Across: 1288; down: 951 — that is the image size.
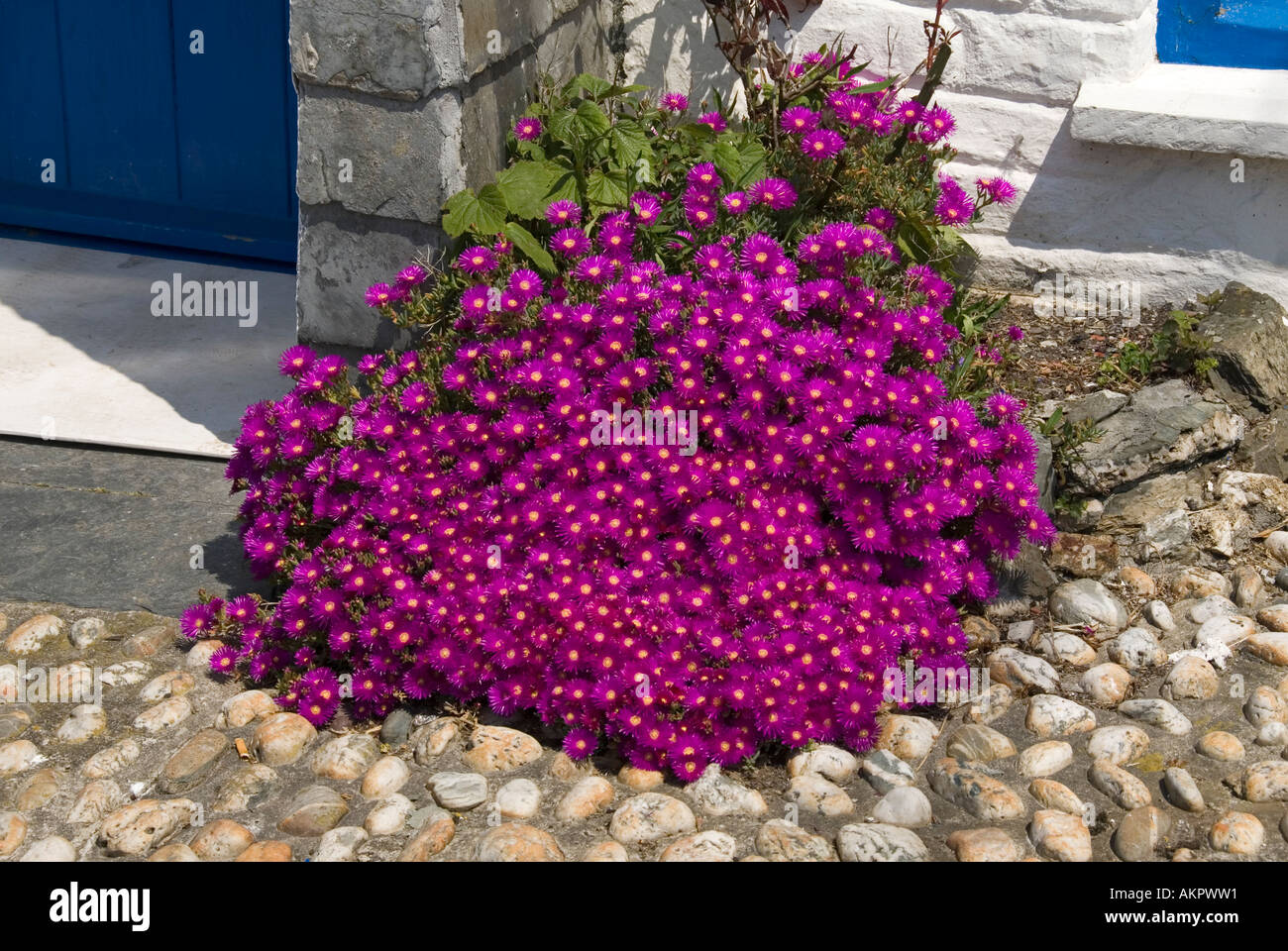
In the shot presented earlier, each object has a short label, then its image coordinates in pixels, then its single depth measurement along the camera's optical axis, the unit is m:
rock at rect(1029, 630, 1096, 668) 3.18
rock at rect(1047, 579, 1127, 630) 3.29
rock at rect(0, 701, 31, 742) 2.96
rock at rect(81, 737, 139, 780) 2.84
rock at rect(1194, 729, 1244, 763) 2.84
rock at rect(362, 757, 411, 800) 2.76
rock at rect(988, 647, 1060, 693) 3.09
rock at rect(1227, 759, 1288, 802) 2.70
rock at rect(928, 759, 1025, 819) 2.68
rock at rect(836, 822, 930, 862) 2.54
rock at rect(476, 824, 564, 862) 2.51
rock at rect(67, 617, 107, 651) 3.27
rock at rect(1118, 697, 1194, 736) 2.94
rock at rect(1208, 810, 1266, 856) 2.55
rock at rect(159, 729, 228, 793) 2.82
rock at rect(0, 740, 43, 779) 2.85
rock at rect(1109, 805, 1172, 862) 2.57
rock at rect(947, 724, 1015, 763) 2.87
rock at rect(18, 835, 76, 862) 2.59
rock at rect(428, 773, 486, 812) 2.71
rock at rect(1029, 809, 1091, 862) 2.56
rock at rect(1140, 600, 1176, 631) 3.29
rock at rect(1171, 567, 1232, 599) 3.39
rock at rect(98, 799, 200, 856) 2.61
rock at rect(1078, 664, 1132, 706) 3.06
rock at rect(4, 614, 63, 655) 3.24
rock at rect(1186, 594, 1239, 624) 3.30
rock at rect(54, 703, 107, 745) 2.96
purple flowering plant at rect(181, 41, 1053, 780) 2.81
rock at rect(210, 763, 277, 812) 2.73
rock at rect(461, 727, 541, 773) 2.82
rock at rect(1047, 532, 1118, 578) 3.45
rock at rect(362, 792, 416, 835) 2.65
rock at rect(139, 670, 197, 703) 3.10
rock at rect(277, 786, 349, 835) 2.66
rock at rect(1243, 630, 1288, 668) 3.14
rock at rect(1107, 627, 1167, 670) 3.17
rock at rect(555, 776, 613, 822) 2.67
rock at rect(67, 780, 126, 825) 2.71
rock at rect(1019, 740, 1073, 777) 2.81
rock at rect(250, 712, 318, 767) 2.88
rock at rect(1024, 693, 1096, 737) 2.95
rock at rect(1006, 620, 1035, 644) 3.27
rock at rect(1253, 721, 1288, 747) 2.87
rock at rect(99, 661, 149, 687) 3.16
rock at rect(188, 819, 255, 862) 2.59
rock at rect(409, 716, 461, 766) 2.87
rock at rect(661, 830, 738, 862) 2.52
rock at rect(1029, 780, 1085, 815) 2.68
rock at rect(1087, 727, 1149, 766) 2.84
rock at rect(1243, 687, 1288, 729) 2.94
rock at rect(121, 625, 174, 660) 3.25
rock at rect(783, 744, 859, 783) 2.79
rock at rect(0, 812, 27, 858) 2.62
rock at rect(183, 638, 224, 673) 3.21
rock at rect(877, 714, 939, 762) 2.87
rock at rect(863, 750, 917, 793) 2.77
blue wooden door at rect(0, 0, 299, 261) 4.92
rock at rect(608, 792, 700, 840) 2.60
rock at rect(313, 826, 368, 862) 2.57
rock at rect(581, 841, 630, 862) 2.55
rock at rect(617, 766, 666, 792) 2.74
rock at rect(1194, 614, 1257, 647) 3.21
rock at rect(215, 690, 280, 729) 3.01
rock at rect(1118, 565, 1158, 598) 3.39
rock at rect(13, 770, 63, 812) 2.74
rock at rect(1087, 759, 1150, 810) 2.69
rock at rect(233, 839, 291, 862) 2.57
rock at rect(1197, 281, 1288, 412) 3.74
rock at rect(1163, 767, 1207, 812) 2.68
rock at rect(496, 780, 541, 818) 2.68
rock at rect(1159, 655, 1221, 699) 3.05
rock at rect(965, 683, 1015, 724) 3.00
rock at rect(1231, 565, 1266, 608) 3.36
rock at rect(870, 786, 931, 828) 2.66
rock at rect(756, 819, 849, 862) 2.53
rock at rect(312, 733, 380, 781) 2.83
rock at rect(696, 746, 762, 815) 2.68
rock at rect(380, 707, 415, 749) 2.95
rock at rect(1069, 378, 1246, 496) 3.49
